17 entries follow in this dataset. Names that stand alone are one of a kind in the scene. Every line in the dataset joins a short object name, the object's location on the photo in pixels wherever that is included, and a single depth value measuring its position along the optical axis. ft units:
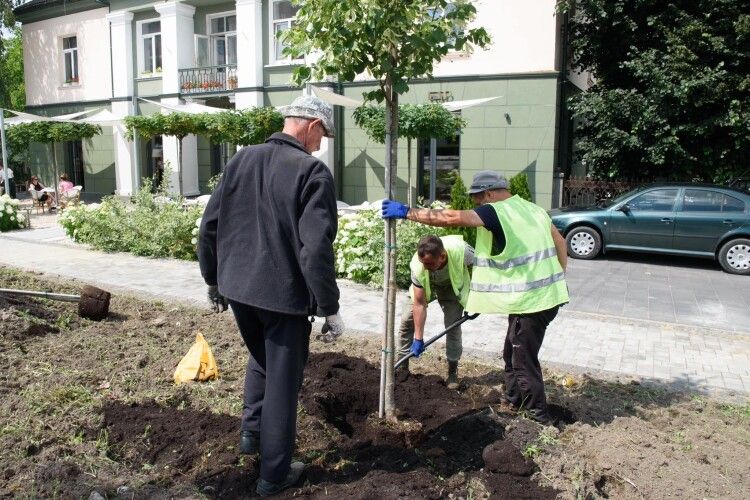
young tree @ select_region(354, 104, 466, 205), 41.96
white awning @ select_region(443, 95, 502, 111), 48.85
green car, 35.29
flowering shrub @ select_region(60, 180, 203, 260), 35.65
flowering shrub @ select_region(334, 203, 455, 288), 27.45
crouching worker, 14.88
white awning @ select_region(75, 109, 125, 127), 63.46
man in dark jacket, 9.87
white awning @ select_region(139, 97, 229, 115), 54.90
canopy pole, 57.47
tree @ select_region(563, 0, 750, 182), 41.34
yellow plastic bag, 15.74
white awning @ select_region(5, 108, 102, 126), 63.22
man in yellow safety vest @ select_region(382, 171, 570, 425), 12.96
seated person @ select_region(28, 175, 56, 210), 60.56
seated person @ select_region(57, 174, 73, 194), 62.49
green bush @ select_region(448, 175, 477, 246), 35.12
